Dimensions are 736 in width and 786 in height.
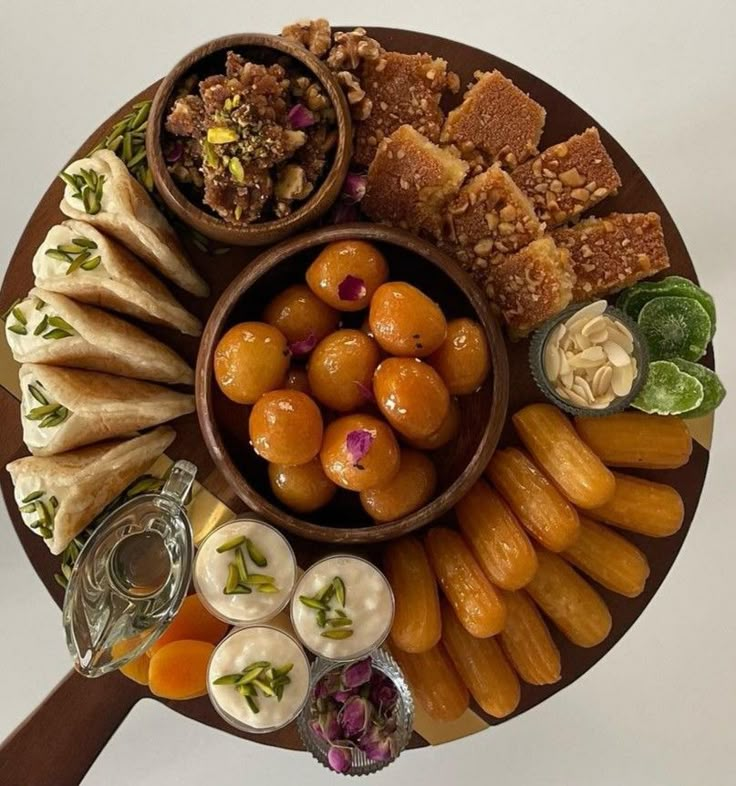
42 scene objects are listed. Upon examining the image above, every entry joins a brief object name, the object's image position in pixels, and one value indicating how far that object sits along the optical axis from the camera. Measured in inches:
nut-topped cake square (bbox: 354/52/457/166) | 21.7
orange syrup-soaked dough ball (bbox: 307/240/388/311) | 19.8
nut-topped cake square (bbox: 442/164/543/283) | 21.5
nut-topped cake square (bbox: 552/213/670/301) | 22.1
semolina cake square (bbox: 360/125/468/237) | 21.2
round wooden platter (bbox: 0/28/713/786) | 22.1
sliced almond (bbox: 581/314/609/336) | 21.1
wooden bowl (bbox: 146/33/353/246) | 19.6
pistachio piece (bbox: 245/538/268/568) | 20.7
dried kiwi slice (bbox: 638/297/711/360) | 22.1
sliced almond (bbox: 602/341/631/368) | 21.1
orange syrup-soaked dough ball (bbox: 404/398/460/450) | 21.0
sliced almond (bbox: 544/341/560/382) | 21.2
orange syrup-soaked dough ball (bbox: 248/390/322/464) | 19.2
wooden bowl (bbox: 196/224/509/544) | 19.9
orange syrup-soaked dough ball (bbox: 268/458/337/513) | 20.4
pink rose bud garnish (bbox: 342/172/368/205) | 21.7
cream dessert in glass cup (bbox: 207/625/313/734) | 20.8
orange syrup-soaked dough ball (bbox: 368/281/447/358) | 19.3
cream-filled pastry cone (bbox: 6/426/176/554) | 21.0
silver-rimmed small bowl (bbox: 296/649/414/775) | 21.4
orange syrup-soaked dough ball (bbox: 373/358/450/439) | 19.2
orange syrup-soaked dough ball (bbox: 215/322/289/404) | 19.6
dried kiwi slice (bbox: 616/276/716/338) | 22.1
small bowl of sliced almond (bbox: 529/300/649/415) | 21.1
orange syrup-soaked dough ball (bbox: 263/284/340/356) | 20.8
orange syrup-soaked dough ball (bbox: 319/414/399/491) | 19.2
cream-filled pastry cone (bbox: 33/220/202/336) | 20.6
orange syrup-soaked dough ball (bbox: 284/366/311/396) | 20.7
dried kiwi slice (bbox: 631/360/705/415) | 21.2
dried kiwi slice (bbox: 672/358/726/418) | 21.8
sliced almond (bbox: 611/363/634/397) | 21.1
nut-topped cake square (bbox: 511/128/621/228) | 22.0
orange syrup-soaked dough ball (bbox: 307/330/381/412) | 20.0
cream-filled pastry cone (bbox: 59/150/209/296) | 20.5
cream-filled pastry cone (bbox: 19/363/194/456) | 20.9
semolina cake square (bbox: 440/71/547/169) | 21.8
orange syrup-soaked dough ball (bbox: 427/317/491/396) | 20.0
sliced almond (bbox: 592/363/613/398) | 21.0
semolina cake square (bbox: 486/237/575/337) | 21.3
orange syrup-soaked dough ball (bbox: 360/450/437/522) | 20.2
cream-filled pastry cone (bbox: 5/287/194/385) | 20.6
